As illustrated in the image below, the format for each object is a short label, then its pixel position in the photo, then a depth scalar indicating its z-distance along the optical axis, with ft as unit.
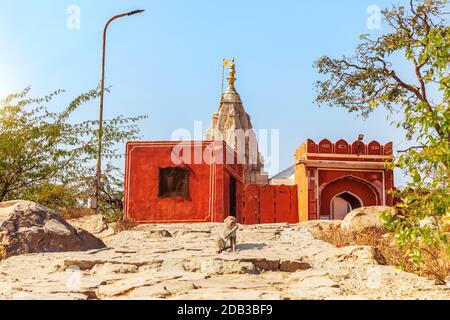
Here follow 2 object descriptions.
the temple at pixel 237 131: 114.73
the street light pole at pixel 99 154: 61.21
